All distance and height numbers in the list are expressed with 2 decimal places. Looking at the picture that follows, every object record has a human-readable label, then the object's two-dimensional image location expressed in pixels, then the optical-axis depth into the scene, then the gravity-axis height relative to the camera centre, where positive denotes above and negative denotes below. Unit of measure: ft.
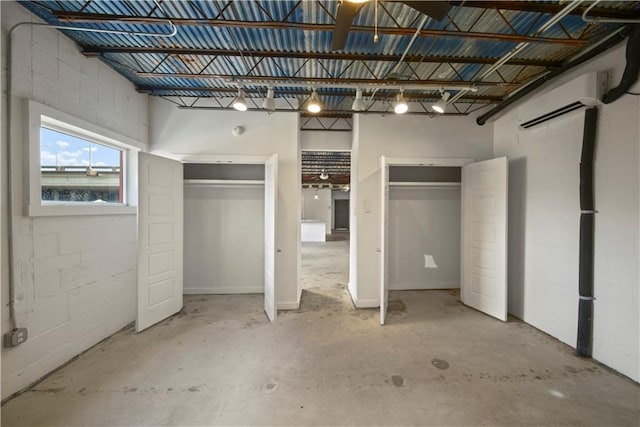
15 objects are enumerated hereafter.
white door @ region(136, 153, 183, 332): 10.12 -1.26
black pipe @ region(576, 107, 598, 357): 8.36 -0.69
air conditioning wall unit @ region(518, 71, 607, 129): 8.16 +4.24
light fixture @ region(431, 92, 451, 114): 10.20 +4.51
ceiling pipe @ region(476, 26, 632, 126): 7.63 +5.37
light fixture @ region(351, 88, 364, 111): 9.91 +4.56
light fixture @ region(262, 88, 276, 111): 9.86 +4.43
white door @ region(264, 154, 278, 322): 10.80 -1.15
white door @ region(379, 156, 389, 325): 10.43 -1.10
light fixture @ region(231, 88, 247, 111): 9.87 +4.37
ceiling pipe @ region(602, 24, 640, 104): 7.16 +4.40
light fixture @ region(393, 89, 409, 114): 9.79 +4.27
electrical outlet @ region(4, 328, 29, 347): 6.57 -3.49
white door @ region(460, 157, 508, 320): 11.16 -1.21
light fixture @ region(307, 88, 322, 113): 9.64 +4.26
